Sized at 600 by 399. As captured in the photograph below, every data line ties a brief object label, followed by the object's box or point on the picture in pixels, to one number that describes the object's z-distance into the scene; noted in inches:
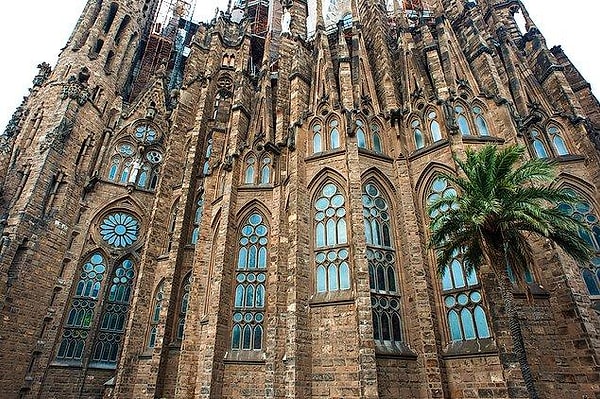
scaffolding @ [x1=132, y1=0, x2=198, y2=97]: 1219.2
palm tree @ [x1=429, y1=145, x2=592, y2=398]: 398.3
